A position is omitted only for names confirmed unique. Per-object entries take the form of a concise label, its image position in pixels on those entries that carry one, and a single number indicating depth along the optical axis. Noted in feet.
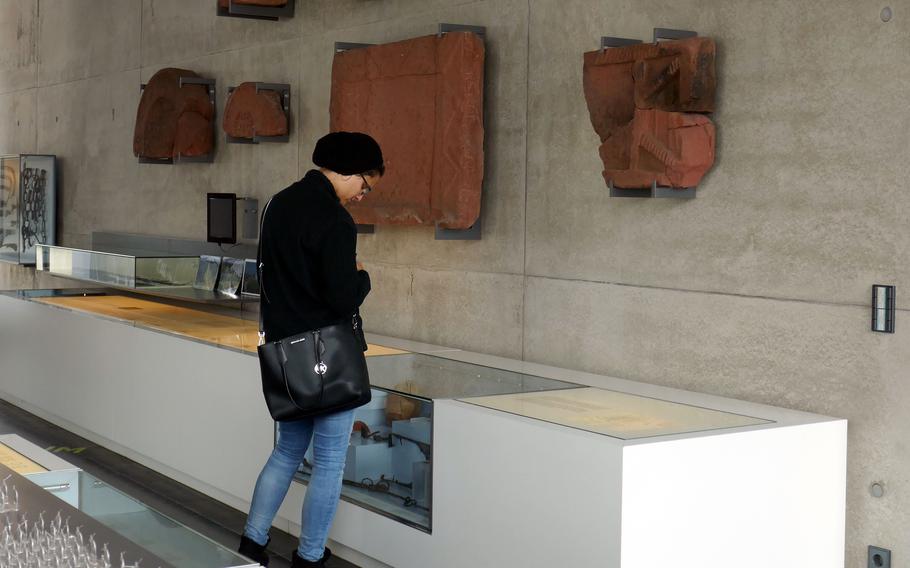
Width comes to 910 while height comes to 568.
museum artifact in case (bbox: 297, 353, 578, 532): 13.80
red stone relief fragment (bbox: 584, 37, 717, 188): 13.41
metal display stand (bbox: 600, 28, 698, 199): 13.76
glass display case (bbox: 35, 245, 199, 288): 22.79
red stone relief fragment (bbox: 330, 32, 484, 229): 17.03
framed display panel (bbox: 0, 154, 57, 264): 34.45
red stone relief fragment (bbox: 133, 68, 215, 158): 25.26
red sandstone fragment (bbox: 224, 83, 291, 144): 22.41
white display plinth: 10.91
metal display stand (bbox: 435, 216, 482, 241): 17.36
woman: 12.59
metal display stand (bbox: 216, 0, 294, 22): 22.02
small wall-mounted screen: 23.95
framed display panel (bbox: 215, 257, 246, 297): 23.00
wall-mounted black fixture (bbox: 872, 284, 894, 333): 11.87
